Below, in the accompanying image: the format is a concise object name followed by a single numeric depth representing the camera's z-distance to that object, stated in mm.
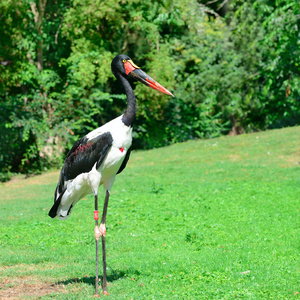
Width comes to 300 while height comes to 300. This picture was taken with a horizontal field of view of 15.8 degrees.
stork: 12305
